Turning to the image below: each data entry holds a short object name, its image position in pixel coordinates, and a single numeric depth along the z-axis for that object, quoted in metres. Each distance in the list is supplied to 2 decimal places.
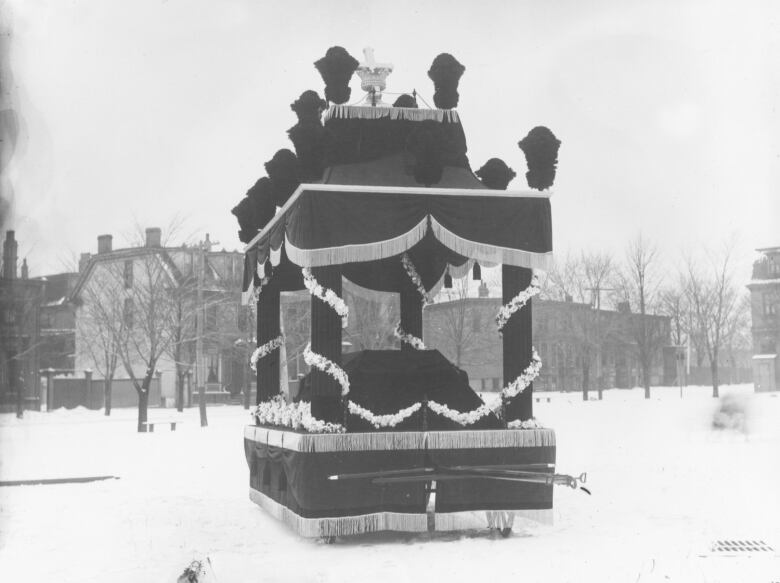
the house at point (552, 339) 51.09
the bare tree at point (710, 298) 47.76
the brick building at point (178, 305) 36.12
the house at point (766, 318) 54.09
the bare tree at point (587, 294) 50.50
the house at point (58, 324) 53.83
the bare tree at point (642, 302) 49.50
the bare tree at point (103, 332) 35.84
